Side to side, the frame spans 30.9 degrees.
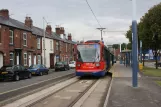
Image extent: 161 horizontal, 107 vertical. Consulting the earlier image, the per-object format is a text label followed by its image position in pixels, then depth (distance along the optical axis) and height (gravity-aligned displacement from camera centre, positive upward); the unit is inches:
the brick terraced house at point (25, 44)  1371.8 +100.8
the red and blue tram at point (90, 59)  925.2 +6.3
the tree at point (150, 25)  1422.2 +178.6
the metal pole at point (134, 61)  607.5 -0.9
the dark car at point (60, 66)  1788.9 -30.4
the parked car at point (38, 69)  1320.9 -37.4
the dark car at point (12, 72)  1022.4 -38.9
